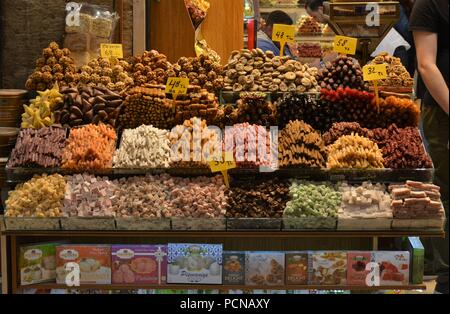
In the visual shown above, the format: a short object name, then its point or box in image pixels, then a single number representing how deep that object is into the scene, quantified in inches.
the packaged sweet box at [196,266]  153.2
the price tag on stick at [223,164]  154.6
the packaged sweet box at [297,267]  153.5
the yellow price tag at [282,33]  179.3
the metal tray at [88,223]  152.0
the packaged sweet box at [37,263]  154.3
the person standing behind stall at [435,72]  155.6
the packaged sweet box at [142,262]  153.8
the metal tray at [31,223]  152.0
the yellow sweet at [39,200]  152.0
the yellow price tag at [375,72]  164.9
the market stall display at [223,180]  151.7
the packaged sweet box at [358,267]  153.4
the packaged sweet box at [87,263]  154.2
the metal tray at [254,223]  151.0
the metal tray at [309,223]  150.6
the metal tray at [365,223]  150.6
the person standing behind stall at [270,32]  254.1
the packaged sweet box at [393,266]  153.0
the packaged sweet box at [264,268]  153.7
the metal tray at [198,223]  151.3
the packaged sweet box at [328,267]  153.1
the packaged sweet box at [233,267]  153.6
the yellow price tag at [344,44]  175.0
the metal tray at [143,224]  151.5
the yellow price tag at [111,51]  186.1
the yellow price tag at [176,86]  166.9
